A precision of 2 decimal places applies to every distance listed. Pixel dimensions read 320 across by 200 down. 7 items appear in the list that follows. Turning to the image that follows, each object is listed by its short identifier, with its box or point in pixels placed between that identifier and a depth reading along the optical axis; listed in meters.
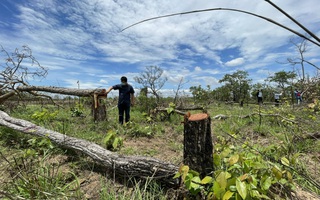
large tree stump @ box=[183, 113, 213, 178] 1.47
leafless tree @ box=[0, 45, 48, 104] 4.78
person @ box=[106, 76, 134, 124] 4.43
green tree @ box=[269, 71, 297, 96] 26.37
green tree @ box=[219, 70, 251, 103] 27.29
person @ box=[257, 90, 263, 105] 11.90
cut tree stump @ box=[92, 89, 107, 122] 4.58
